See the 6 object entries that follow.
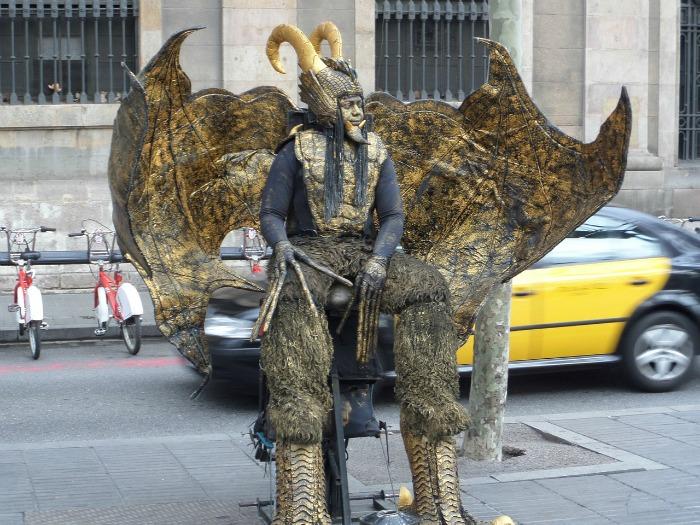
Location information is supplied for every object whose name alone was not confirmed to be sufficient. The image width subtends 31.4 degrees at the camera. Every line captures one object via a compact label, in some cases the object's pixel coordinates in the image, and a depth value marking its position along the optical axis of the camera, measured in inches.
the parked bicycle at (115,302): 508.4
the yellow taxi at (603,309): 392.2
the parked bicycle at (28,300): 498.9
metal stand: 224.8
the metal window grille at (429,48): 730.2
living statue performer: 220.5
